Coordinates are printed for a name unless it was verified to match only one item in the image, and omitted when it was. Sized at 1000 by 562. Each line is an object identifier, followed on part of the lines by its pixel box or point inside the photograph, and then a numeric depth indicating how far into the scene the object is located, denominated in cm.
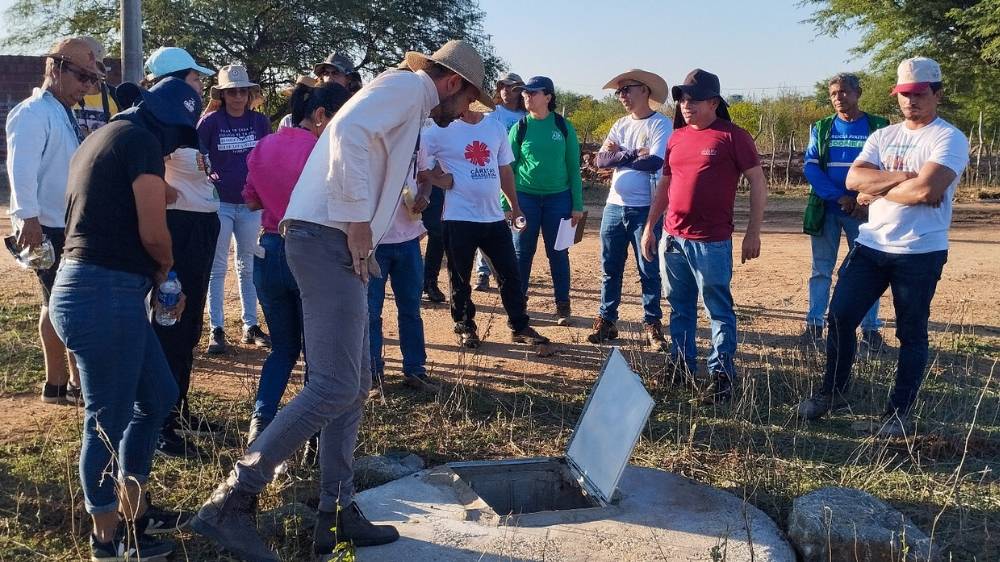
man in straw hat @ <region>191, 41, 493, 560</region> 336
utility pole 992
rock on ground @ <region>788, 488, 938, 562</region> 365
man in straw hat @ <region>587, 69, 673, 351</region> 702
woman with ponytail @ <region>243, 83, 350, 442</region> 434
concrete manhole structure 371
